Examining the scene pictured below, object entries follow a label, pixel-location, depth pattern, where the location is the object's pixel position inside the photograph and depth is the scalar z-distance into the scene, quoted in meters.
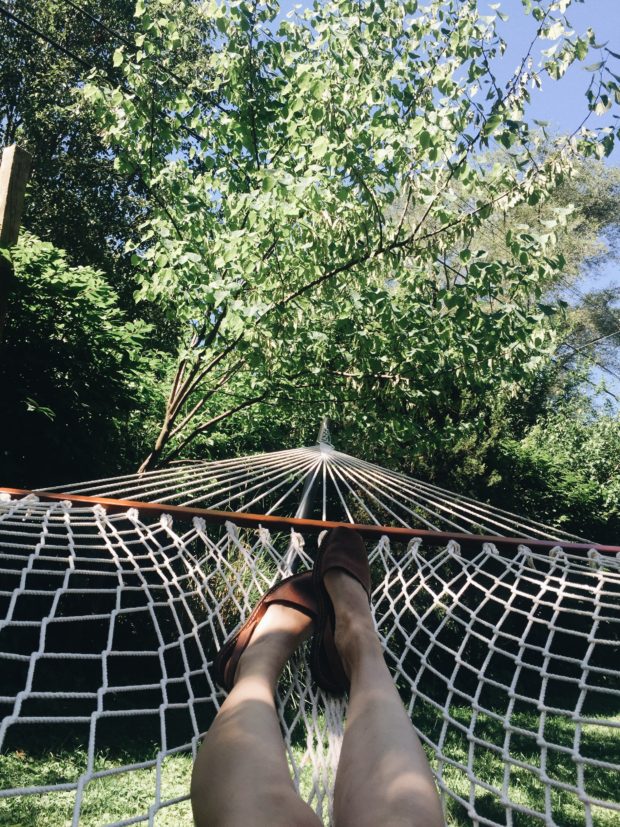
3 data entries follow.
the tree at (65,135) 9.84
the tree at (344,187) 2.68
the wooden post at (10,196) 2.21
